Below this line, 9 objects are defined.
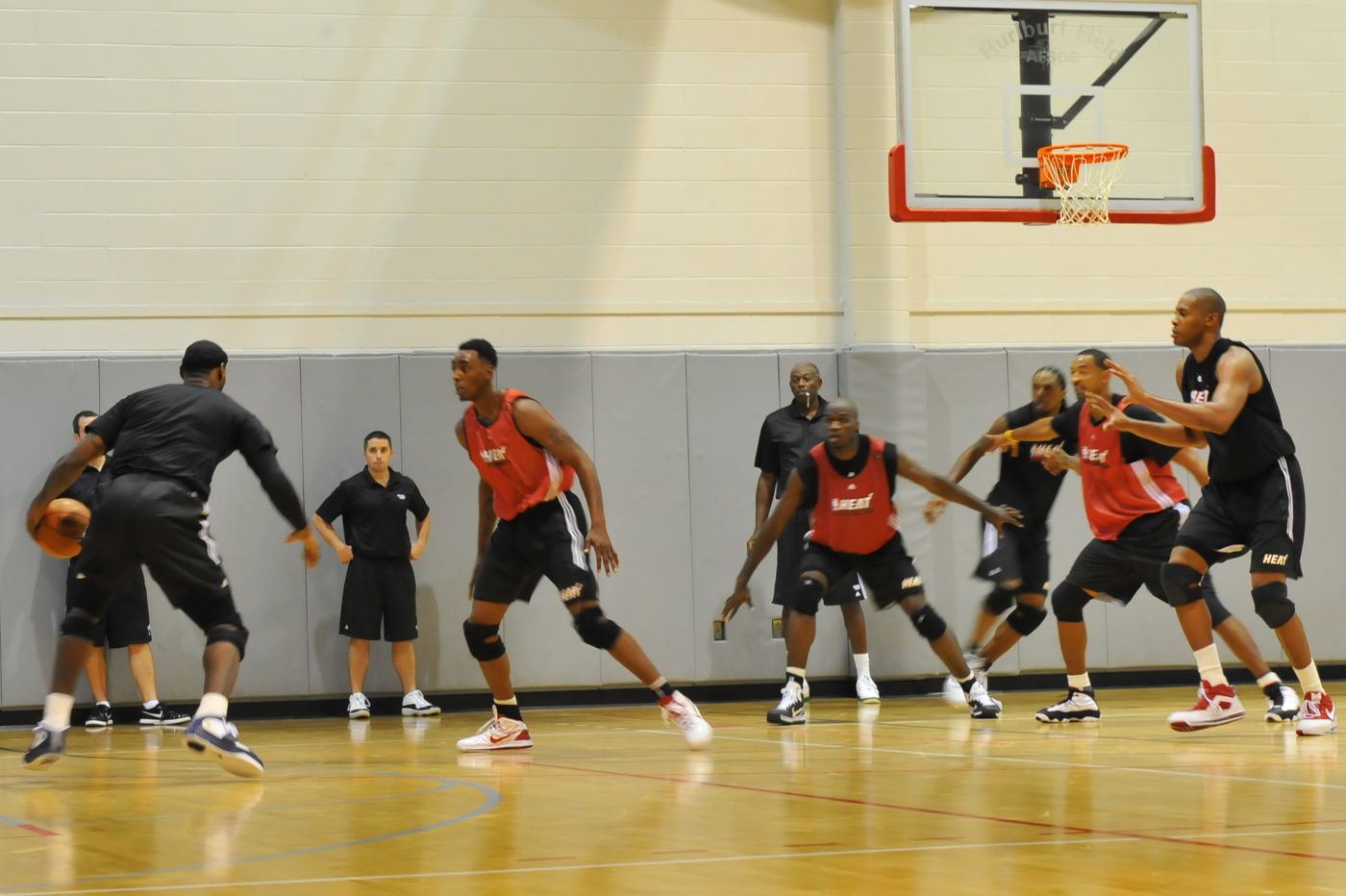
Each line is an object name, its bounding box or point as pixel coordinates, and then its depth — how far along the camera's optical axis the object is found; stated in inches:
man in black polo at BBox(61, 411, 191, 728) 865.5
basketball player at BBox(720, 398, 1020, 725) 689.6
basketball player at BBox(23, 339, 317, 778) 509.0
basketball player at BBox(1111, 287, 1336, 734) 589.9
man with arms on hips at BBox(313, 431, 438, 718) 899.4
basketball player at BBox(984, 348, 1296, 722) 682.2
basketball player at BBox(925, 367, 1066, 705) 742.5
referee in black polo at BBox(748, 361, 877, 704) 879.1
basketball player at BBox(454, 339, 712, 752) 601.0
